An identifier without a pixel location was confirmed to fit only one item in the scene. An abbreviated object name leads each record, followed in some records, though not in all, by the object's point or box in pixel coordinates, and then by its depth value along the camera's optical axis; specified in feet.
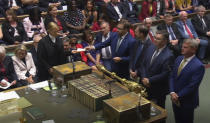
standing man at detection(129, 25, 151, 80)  13.67
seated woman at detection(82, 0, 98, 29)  23.77
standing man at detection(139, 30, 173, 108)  12.42
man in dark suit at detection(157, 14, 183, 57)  20.58
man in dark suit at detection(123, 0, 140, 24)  25.66
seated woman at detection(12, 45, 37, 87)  15.58
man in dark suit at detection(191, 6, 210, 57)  22.72
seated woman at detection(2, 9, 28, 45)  19.83
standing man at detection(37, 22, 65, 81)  14.55
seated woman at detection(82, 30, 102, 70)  18.01
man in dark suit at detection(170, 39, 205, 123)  11.10
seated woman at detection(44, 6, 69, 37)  21.24
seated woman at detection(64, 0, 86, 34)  22.24
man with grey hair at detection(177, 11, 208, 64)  21.64
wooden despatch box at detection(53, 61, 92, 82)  12.32
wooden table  10.05
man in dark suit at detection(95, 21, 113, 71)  17.37
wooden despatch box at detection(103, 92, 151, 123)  9.26
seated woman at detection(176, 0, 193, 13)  28.60
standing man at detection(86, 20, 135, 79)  14.98
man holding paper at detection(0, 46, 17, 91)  14.91
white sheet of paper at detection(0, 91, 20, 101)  11.60
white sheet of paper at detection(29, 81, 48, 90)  12.62
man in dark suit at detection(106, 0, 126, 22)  24.64
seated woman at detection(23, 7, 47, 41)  20.75
